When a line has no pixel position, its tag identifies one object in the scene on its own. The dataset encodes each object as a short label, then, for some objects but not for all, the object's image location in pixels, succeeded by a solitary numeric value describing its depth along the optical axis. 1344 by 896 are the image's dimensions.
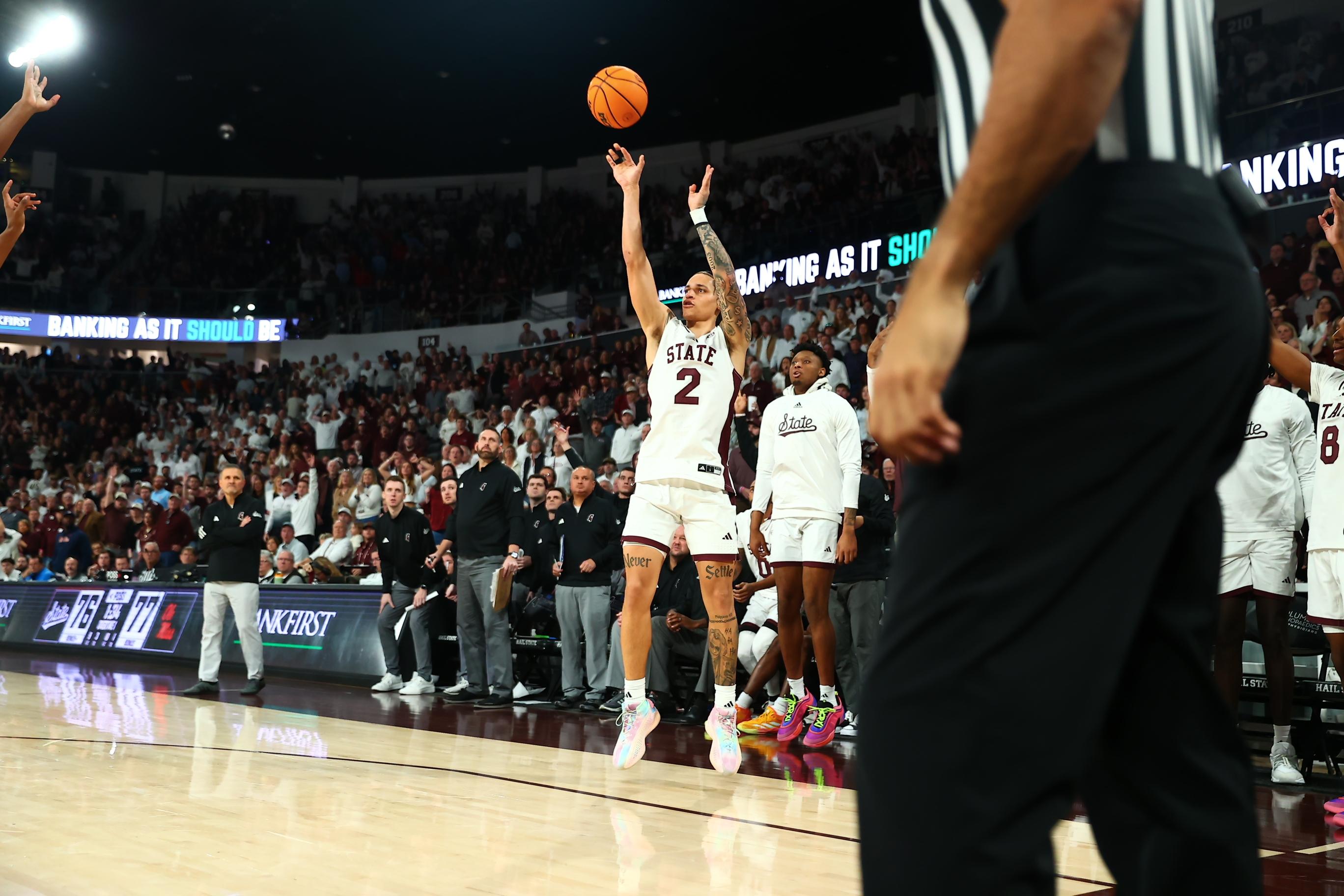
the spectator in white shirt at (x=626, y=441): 15.18
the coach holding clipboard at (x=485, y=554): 10.19
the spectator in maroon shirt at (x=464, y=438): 18.23
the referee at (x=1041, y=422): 1.15
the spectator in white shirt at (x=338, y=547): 15.53
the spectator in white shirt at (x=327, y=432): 22.64
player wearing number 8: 5.49
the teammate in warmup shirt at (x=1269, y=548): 6.13
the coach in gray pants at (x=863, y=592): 8.02
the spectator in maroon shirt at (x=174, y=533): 17.69
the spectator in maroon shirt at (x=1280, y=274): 12.23
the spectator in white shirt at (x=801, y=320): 17.00
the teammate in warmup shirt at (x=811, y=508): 7.34
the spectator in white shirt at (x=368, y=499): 16.62
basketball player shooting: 5.88
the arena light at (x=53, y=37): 22.56
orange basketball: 8.00
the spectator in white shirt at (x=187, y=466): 23.03
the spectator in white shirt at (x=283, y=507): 18.12
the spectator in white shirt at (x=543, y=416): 18.06
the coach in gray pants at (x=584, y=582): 9.66
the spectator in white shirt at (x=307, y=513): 17.62
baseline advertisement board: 12.27
